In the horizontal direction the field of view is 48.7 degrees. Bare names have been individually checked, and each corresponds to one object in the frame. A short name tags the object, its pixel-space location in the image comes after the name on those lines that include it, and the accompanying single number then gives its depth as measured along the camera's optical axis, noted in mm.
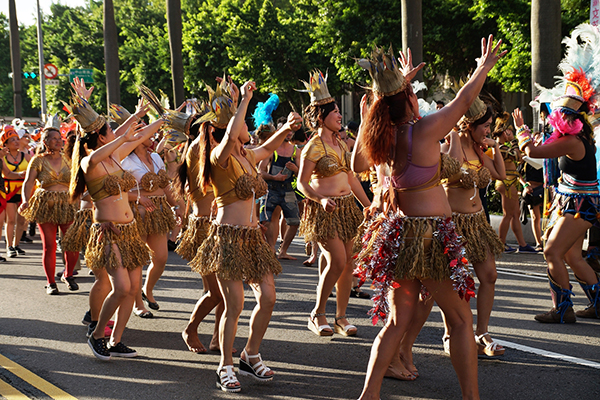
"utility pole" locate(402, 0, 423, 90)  13195
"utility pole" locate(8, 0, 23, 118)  36656
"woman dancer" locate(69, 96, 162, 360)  5520
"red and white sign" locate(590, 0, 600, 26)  10875
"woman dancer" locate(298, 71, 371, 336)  6023
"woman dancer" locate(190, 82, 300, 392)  4750
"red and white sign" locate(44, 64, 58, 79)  30447
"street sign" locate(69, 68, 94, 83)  30606
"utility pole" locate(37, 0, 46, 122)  34219
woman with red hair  3840
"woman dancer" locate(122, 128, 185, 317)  6879
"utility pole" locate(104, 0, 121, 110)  20844
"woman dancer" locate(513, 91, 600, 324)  6168
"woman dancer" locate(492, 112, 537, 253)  10516
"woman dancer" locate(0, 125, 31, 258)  11156
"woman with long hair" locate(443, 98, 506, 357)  5202
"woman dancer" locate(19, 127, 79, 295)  8438
